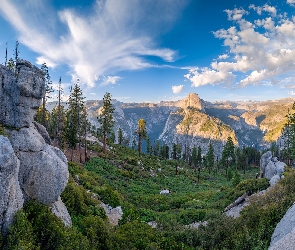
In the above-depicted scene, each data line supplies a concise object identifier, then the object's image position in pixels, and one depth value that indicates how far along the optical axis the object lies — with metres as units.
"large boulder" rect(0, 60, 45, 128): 10.62
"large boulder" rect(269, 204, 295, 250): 7.75
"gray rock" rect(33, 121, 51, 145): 13.99
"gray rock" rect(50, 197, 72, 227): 10.32
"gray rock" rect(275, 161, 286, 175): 26.42
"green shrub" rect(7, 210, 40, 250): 6.94
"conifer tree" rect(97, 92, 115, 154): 46.72
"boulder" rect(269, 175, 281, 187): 22.67
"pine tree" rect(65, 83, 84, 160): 39.66
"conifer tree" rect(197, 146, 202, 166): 92.35
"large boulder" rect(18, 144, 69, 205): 9.74
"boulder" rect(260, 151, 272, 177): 31.08
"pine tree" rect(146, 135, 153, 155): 112.93
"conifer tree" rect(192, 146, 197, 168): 91.26
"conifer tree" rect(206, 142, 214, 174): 84.12
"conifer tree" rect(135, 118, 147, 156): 64.94
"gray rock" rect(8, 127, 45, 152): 10.16
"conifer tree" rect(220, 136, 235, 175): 75.31
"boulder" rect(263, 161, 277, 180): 27.12
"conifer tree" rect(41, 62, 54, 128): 36.19
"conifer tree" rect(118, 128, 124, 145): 107.89
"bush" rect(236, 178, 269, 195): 23.72
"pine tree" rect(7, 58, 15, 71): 33.76
